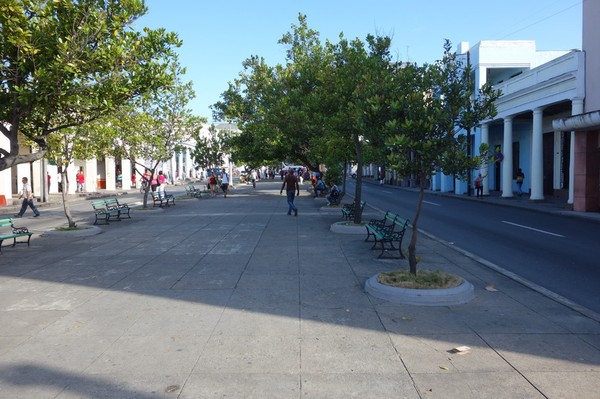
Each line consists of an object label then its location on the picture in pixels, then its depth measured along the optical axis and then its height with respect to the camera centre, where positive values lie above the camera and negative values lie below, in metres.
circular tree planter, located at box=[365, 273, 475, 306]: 6.80 -1.72
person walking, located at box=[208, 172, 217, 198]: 32.72 -0.76
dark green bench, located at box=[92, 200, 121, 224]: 17.55 -1.28
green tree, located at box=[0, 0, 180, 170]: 9.06 +2.31
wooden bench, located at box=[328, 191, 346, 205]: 22.58 -1.19
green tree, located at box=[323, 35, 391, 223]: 7.89 +1.65
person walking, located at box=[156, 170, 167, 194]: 24.81 -0.30
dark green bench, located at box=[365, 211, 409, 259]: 10.12 -1.27
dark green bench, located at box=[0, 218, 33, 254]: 11.57 -1.39
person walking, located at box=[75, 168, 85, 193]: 38.97 -0.33
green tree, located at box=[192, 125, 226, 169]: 47.94 +2.23
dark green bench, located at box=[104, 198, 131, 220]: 18.46 -1.23
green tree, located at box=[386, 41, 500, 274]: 7.28 +0.80
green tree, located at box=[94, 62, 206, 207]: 20.81 +2.05
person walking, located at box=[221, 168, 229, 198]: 32.06 -0.62
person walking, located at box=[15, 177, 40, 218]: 20.28 -0.89
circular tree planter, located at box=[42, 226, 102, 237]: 14.35 -1.67
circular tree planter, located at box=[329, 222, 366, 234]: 13.73 -1.55
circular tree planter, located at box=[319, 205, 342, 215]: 20.79 -1.55
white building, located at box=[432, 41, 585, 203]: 23.16 +3.42
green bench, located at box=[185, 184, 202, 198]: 31.73 -1.18
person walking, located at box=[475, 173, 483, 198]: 30.29 -0.80
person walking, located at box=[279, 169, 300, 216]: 18.66 -0.42
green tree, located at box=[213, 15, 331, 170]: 22.31 +3.74
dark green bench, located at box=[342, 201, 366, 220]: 15.99 -1.27
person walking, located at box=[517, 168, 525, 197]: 30.71 -0.55
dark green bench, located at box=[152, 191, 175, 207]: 23.65 -1.09
